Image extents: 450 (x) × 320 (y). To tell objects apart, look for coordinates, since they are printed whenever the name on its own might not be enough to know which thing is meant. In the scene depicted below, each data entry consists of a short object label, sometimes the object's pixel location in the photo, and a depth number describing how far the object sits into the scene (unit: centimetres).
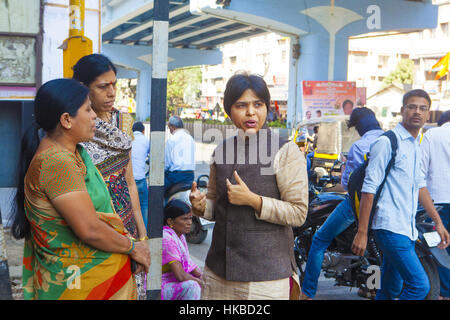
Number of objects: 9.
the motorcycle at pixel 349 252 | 455
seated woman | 389
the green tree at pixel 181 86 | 5842
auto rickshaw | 1094
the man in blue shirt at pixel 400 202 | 380
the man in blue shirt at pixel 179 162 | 770
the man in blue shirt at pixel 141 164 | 673
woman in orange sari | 217
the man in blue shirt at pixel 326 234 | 480
